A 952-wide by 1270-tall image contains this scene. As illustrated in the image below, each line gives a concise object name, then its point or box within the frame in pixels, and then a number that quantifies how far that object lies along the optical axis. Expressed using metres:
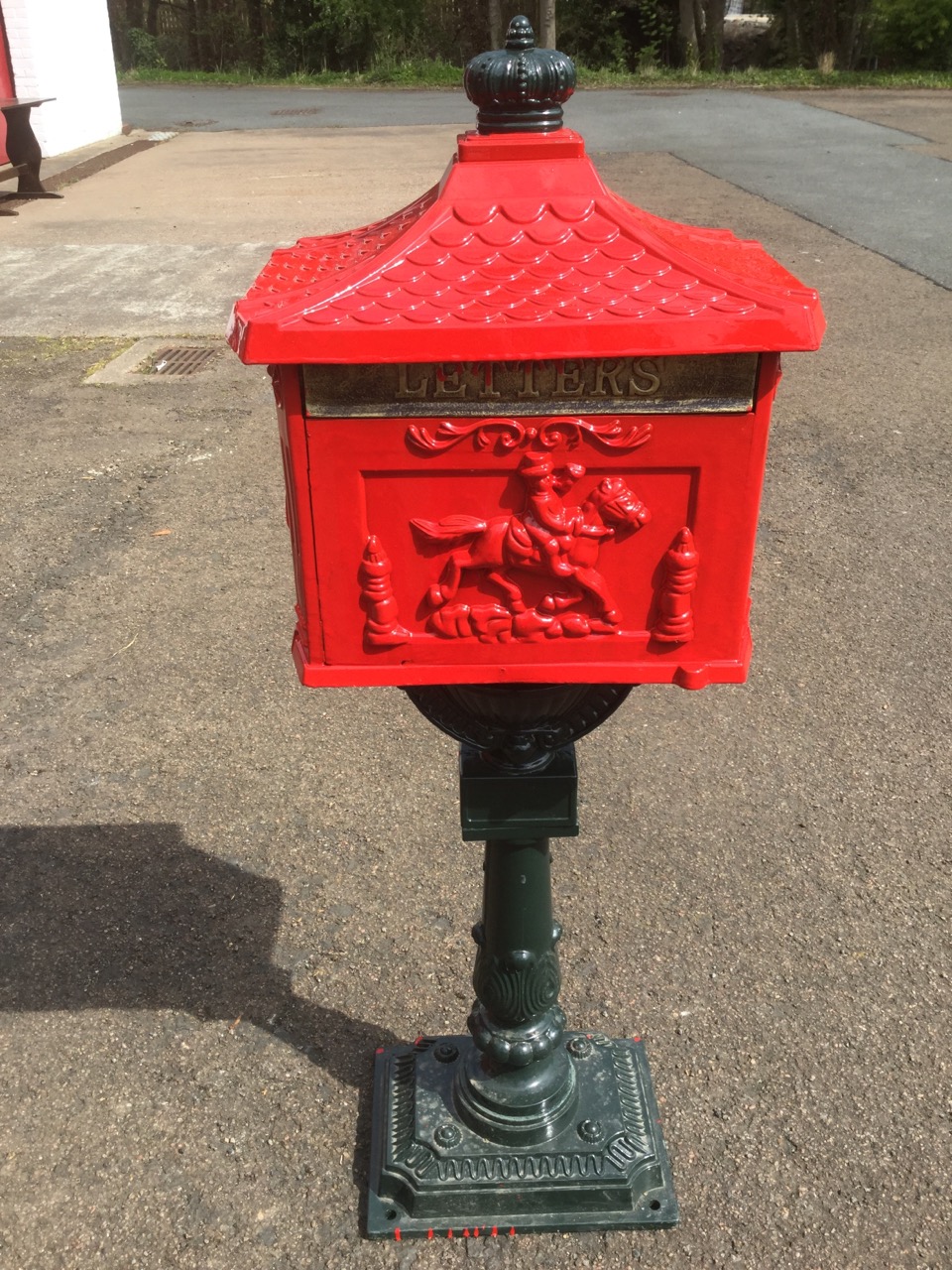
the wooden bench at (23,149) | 11.09
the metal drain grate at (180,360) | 6.93
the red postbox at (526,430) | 1.42
